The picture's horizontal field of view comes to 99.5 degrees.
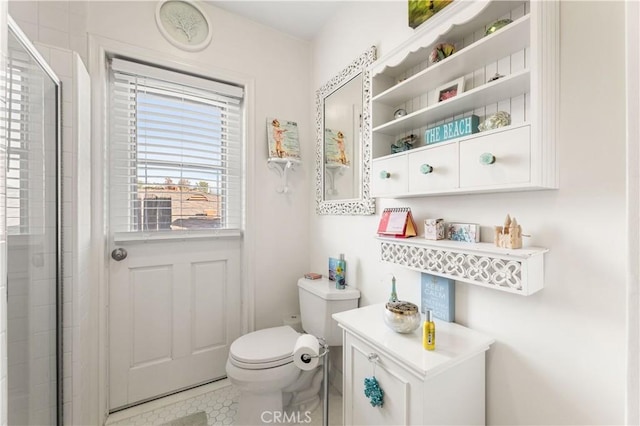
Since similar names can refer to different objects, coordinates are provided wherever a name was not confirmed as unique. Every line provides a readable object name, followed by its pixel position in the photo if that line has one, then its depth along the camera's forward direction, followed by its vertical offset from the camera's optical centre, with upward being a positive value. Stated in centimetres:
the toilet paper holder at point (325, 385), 100 -64
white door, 155 -63
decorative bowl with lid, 97 -38
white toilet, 129 -72
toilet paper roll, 96 -50
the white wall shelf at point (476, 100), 75 +39
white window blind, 154 +38
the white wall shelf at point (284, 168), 187 +32
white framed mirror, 145 +43
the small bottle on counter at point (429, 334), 87 -39
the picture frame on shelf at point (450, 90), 100 +47
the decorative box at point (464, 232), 96 -7
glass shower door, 98 -10
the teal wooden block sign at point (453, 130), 94 +31
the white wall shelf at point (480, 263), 76 -16
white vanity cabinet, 81 -53
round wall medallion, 159 +114
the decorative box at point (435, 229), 104 -6
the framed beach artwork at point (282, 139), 183 +51
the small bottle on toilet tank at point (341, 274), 159 -36
